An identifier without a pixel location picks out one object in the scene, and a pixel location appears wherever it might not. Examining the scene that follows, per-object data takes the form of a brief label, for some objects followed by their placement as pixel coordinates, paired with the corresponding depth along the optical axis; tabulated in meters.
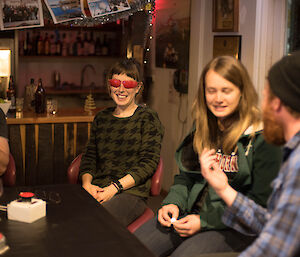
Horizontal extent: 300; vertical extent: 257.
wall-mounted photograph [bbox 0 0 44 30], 4.25
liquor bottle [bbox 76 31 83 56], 6.37
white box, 1.85
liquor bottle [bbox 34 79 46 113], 4.04
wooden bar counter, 3.80
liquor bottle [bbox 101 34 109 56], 6.51
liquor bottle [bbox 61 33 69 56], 6.27
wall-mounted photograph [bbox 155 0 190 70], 4.59
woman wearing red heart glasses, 2.81
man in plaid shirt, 1.28
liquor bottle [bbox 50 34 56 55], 6.19
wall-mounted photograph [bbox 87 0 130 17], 4.20
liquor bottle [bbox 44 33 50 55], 6.17
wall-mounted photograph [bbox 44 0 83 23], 4.20
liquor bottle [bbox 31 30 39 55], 6.18
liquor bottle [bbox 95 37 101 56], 6.49
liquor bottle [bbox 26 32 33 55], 6.09
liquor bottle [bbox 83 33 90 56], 6.42
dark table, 1.59
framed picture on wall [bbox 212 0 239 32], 3.72
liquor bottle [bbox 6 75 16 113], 4.23
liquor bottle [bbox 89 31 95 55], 6.42
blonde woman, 2.05
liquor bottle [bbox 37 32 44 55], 6.16
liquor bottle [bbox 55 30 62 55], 6.23
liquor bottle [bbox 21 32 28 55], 6.07
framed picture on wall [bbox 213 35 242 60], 3.72
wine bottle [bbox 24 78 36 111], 4.23
